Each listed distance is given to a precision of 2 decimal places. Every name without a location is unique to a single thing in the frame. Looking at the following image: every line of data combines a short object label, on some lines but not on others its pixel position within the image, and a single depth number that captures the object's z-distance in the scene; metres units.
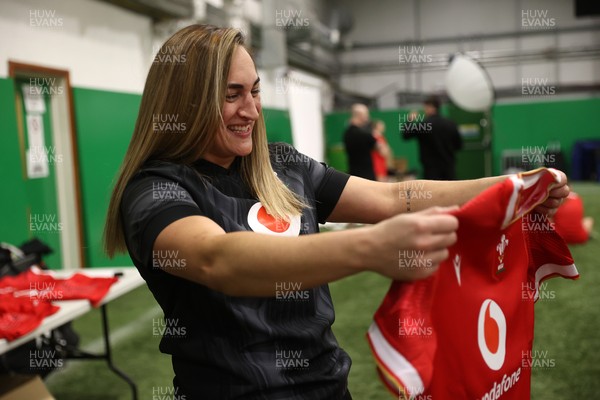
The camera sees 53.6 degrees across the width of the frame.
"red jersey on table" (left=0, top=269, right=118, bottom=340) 2.08
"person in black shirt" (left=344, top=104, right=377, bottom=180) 6.70
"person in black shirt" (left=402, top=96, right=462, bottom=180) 6.22
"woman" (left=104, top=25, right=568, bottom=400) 0.95
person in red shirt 8.58
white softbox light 7.82
